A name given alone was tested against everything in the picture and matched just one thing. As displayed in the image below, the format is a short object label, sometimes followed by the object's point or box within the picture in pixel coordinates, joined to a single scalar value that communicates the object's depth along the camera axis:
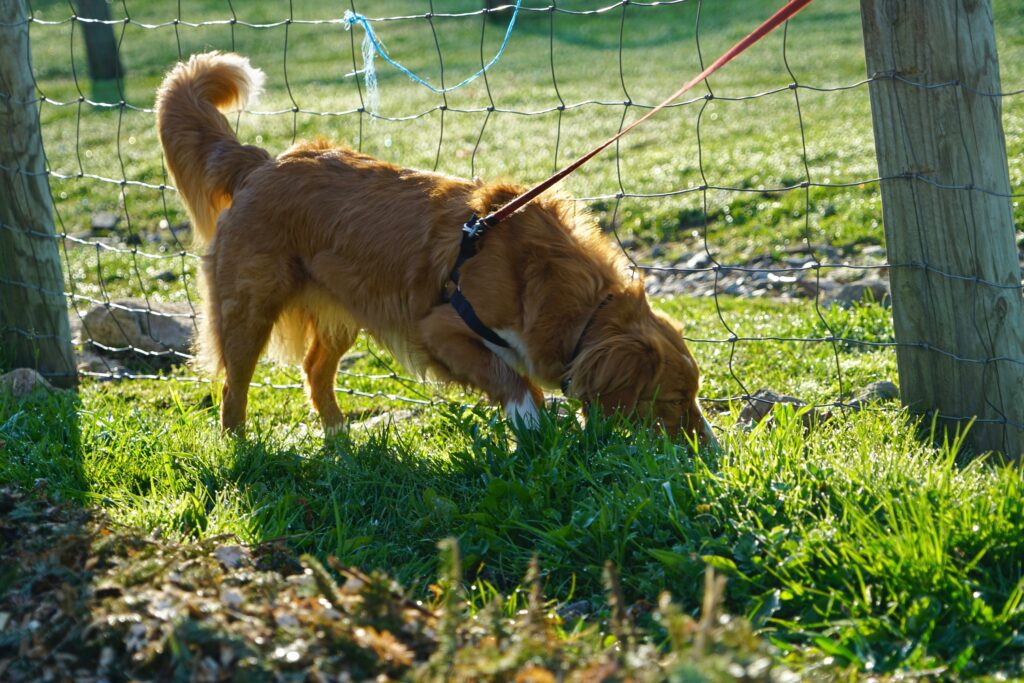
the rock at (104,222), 9.67
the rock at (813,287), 7.12
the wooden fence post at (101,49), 19.39
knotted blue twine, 5.02
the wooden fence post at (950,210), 3.66
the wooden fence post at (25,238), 5.44
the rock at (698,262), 7.81
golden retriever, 4.31
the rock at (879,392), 4.78
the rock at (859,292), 6.67
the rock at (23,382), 5.20
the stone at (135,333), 6.50
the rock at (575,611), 3.10
